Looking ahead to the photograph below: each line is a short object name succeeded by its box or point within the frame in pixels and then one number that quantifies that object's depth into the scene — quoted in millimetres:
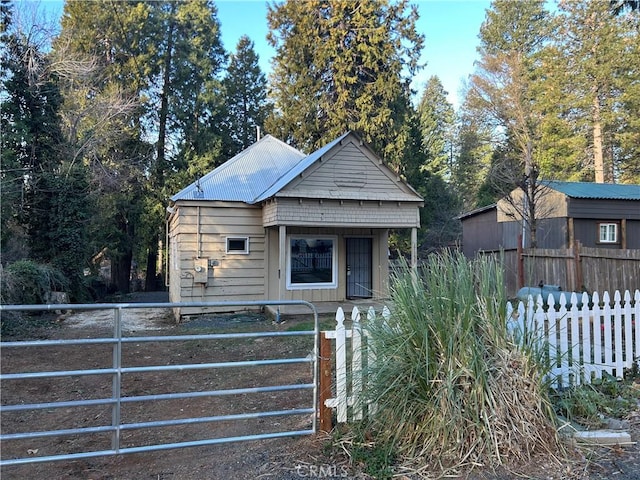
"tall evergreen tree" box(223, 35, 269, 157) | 26984
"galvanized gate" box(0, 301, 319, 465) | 2834
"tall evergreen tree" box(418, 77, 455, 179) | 34875
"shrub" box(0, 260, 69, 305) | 9800
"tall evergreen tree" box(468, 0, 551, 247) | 27922
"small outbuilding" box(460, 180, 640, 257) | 17891
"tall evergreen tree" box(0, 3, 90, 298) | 13648
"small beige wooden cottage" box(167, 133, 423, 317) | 11039
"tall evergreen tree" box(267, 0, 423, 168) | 22594
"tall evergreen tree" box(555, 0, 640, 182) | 23406
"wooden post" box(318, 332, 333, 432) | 3404
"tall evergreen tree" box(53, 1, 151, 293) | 17500
